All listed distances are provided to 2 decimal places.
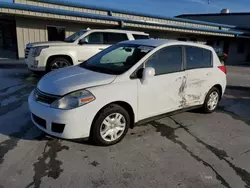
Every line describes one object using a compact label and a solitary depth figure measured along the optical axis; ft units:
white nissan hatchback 10.02
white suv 23.88
